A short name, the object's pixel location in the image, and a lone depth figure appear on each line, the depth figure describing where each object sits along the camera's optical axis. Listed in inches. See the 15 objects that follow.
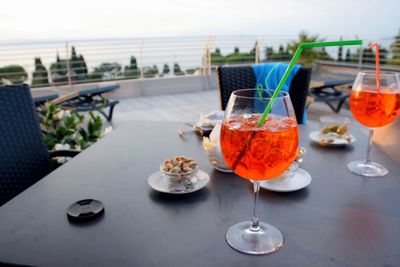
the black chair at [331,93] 169.9
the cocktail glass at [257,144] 19.4
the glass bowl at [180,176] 27.1
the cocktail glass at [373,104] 29.4
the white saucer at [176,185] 26.6
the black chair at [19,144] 41.7
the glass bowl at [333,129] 39.4
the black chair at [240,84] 72.1
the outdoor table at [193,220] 19.1
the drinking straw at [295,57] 19.0
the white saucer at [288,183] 26.8
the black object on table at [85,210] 22.9
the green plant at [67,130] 60.7
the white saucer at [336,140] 38.2
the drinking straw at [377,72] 29.7
